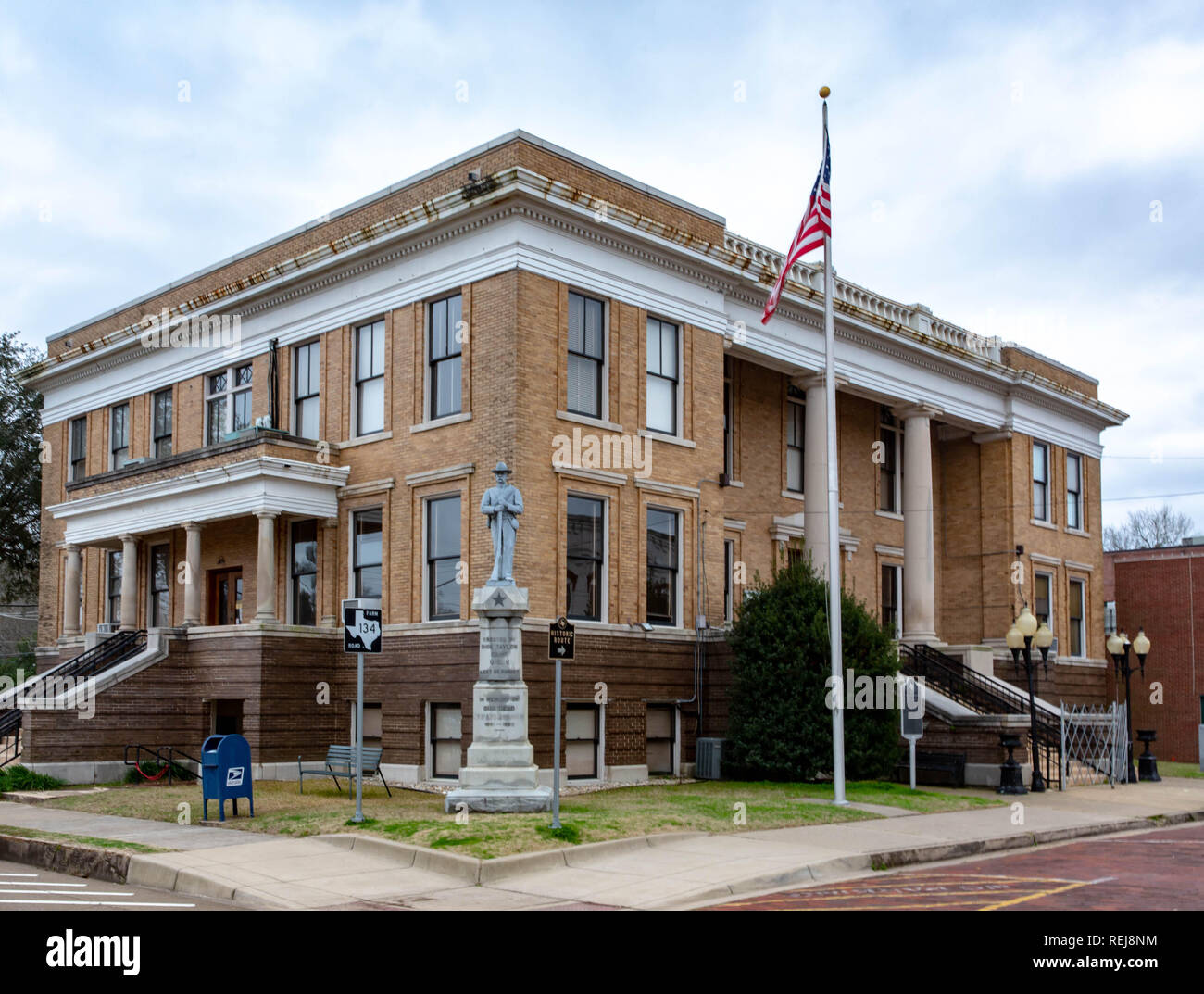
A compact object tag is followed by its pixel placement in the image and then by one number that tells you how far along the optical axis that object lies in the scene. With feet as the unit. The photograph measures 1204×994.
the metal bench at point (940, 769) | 85.51
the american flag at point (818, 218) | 71.72
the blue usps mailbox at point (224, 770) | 59.57
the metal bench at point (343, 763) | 72.00
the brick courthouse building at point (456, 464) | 81.51
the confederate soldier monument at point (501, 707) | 59.62
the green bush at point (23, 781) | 77.41
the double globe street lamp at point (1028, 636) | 87.00
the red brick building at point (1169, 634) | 140.46
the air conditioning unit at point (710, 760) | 85.35
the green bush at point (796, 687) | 81.10
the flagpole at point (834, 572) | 66.95
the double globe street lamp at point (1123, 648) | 109.19
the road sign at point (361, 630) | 56.49
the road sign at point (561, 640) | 54.44
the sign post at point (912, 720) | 77.00
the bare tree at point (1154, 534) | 299.99
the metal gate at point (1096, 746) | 95.50
